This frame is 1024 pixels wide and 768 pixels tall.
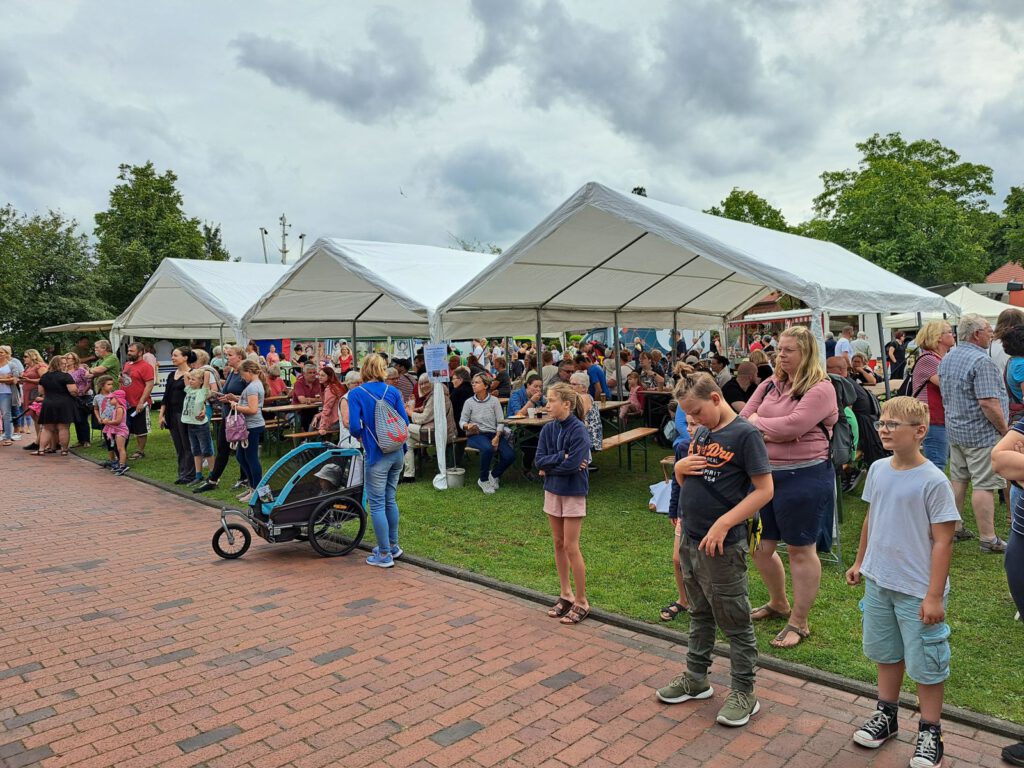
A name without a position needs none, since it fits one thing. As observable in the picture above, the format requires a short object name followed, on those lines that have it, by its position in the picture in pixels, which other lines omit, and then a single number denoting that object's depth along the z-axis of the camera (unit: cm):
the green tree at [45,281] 2453
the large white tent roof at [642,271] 646
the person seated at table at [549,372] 1116
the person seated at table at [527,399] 944
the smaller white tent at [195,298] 1192
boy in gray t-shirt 273
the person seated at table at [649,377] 1298
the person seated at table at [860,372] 1088
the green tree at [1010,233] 4791
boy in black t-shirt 313
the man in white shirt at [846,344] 1222
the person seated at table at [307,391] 1243
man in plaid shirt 510
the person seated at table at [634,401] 1197
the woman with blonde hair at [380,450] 582
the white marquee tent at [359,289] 926
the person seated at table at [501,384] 1121
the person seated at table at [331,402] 993
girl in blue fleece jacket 445
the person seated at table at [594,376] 1167
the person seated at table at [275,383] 1346
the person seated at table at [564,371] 1033
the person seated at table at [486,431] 875
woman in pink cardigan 392
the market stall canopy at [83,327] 1902
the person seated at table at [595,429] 806
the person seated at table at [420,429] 930
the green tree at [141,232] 3194
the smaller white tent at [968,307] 1970
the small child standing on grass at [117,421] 1067
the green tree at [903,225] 3381
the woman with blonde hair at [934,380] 588
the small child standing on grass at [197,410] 916
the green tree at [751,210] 4469
